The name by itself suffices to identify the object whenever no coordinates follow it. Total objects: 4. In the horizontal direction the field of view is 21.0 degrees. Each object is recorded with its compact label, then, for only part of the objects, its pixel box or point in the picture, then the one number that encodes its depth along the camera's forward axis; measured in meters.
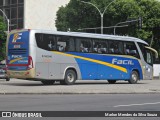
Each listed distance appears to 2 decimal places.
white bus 26.33
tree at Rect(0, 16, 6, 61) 65.71
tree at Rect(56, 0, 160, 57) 58.28
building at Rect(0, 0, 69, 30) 79.56
